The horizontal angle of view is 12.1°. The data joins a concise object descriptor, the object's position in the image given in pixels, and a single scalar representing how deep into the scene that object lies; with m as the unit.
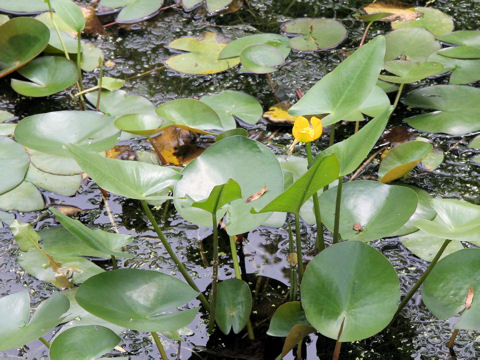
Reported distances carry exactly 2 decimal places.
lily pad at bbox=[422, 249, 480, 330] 3.42
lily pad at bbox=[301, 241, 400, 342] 3.38
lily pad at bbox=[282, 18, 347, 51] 4.18
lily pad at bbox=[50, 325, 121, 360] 3.39
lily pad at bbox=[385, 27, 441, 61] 4.09
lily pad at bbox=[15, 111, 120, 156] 3.68
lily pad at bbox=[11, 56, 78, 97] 4.00
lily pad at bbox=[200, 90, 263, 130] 3.95
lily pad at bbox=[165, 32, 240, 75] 4.12
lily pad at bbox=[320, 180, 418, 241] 3.49
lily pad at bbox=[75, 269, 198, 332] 3.36
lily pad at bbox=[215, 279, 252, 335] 3.49
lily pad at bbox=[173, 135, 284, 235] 3.47
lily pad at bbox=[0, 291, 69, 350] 3.39
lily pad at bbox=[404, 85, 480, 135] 3.91
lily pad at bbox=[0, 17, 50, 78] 4.04
